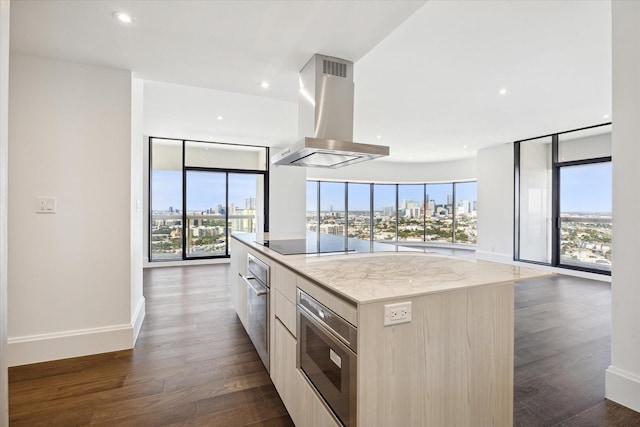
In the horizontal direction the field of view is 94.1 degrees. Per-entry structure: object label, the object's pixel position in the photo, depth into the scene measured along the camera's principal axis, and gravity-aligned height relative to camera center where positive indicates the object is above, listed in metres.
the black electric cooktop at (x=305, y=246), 2.15 -0.27
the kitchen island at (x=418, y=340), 1.10 -0.53
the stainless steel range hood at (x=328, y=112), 2.50 +0.89
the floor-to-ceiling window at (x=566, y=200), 5.23 +0.29
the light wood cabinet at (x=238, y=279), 2.81 -0.69
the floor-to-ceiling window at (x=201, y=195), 6.39 +0.41
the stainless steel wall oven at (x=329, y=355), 1.12 -0.61
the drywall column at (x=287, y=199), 6.96 +0.35
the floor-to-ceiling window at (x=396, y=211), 8.88 +0.10
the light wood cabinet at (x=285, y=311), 1.63 -0.57
